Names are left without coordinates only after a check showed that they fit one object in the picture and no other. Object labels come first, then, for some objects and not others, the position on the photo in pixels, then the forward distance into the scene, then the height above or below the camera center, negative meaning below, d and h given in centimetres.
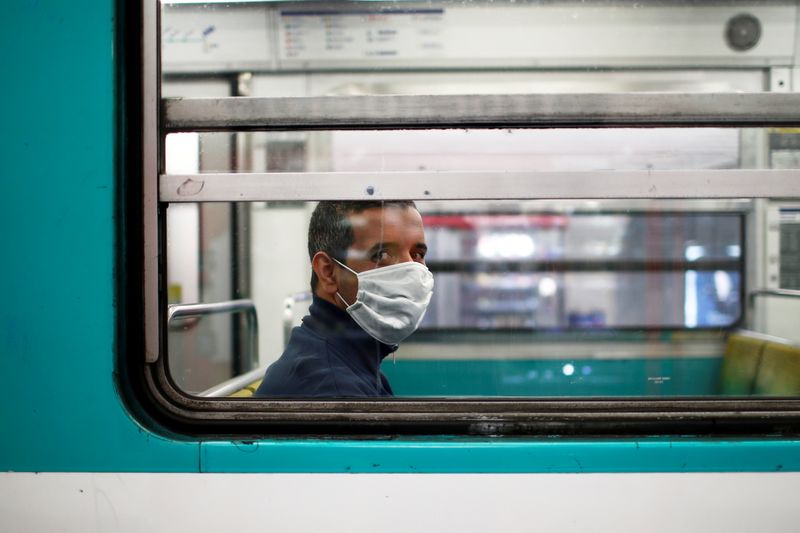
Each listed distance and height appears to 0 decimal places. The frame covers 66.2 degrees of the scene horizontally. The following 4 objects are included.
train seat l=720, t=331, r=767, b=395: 307 -59
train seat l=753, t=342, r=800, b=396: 266 -54
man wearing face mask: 158 -12
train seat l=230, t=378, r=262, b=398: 210 -50
